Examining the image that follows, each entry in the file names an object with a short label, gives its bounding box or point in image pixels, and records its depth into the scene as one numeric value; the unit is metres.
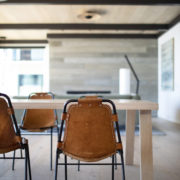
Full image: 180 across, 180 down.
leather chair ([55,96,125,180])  1.25
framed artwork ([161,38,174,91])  5.82
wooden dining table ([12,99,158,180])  1.49
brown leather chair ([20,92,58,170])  2.19
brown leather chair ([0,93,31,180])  1.35
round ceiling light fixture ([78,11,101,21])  5.09
